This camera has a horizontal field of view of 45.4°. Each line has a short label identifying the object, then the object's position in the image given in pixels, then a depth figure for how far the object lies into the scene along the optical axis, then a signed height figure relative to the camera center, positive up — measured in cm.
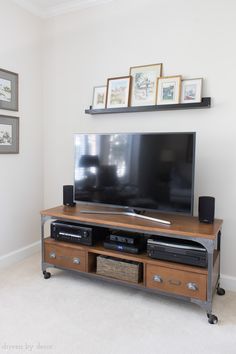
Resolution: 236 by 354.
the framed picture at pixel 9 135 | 287 +18
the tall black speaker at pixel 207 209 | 229 -44
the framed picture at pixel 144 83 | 274 +70
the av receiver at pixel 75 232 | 252 -73
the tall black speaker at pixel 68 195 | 288 -43
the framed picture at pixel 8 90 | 284 +63
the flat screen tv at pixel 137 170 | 228 -14
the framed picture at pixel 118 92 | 285 +64
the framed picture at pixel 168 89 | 260 +61
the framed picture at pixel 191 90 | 252 +59
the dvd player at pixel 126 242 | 238 -76
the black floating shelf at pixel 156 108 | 247 +45
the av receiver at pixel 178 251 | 209 -73
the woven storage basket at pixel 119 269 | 233 -97
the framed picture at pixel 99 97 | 300 +61
